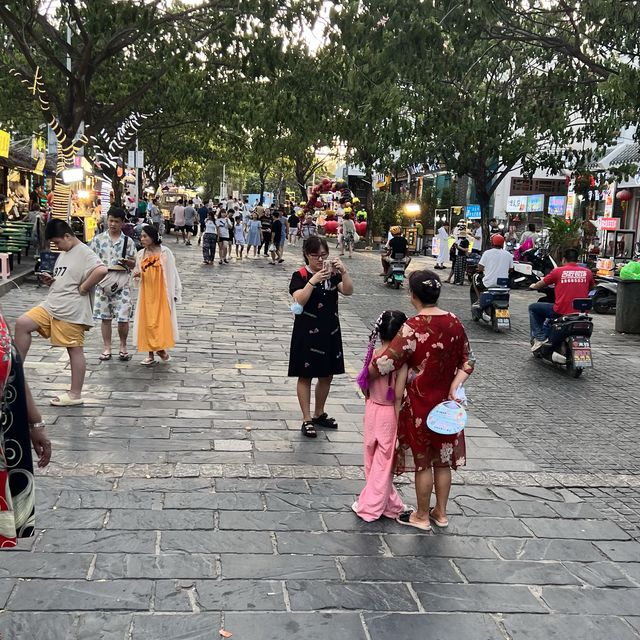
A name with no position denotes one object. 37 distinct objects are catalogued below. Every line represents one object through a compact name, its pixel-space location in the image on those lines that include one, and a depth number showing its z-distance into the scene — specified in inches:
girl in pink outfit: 173.0
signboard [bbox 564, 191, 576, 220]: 1070.2
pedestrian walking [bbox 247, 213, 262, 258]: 991.0
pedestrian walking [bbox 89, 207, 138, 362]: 323.9
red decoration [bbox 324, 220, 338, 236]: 1359.5
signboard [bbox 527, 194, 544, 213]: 1190.5
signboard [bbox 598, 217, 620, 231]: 808.4
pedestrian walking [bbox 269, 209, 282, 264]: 885.2
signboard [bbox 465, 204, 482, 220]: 1083.9
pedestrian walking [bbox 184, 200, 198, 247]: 1211.2
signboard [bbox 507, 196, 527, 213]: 1245.1
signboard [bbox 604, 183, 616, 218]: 976.3
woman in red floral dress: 167.2
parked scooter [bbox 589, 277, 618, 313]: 611.5
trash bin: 492.1
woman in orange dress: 322.7
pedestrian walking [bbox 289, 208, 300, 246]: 1385.1
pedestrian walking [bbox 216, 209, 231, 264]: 864.9
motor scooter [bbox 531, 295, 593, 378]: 353.4
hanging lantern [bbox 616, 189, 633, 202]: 923.4
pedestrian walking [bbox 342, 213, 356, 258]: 1077.8
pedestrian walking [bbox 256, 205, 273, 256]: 988.7
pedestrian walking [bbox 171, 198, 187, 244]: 1210.6
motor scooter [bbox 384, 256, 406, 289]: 707.4
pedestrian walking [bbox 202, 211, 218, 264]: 840.3
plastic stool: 571.5
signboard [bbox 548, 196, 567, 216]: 1119.0
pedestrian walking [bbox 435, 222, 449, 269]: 919.7
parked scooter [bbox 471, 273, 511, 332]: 483.8
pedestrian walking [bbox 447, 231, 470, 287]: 761.6
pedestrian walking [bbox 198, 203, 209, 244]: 1370.6
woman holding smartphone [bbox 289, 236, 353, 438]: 228.8
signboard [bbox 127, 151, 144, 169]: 1206.3
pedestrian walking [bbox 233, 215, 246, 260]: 971.1
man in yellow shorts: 254.2
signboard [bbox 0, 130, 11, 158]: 619.7
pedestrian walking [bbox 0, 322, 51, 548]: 104.7
